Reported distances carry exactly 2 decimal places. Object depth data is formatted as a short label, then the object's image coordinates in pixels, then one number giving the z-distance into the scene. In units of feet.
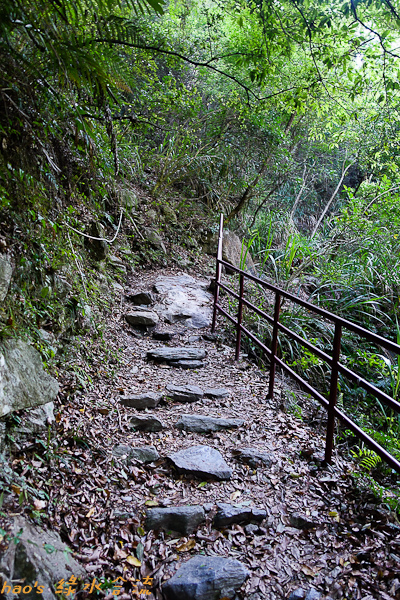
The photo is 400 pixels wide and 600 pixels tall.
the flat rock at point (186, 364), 13.82
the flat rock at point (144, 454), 8.45
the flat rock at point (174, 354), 14.05
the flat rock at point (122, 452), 8.38
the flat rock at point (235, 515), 7.02
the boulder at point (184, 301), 18.12
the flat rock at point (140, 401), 10.62
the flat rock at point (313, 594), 5.71
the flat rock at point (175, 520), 6.81
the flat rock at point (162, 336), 16.22
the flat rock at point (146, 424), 9.65
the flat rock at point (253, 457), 8.65
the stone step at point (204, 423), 9.86
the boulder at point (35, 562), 4.69
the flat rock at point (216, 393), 11.82
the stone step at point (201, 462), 8.12
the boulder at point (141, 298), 18.40
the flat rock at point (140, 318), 16.55
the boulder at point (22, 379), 6.71
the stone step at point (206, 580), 5.67
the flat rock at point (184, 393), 11.48
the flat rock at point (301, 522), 7.06
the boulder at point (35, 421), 7.06
